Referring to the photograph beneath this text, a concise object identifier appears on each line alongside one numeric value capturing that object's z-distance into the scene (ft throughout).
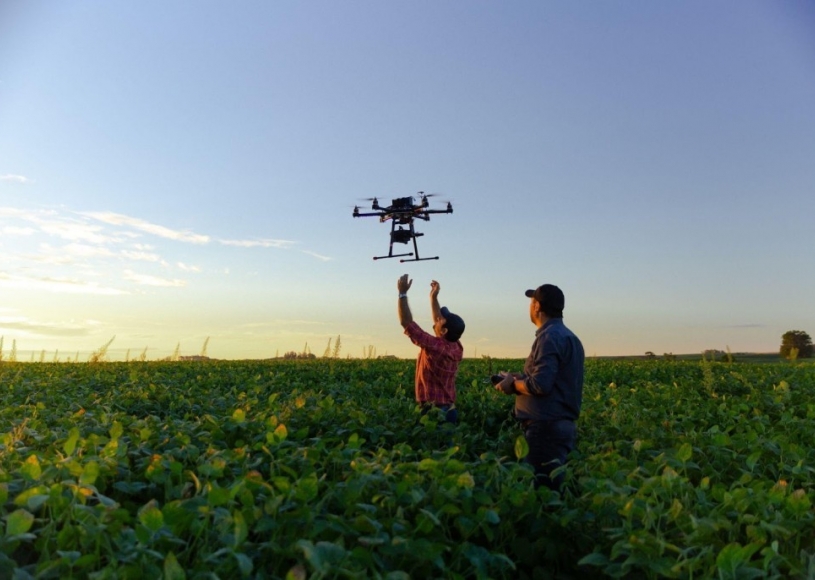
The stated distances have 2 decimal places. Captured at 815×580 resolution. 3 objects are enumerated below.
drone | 59.52
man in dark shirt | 19.88
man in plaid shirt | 26.33
